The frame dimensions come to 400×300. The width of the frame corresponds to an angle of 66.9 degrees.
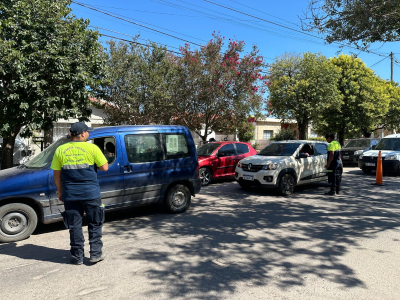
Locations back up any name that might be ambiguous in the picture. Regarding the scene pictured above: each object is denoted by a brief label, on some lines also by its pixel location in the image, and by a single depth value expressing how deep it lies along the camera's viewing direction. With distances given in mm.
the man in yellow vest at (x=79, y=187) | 3965
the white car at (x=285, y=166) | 8641
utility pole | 36525
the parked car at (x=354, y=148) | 17188
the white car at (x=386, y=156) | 12750
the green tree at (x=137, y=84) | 12242
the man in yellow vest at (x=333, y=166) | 8906
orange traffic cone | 10750
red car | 10820
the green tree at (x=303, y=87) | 19094
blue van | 5059
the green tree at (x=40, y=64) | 8133
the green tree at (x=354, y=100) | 22297
